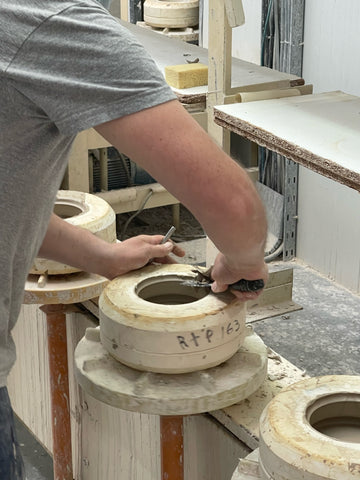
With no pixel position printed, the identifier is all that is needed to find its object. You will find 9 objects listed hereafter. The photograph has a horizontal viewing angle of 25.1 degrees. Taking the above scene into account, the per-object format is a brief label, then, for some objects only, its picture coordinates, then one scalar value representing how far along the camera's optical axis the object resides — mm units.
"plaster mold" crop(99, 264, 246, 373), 1439
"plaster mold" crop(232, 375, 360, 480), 1175
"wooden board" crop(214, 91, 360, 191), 1941
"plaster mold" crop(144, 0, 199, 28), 3836
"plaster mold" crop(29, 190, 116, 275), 1997
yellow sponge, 2646
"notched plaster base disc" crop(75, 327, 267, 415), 1428
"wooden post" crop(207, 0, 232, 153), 2438
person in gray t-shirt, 885
